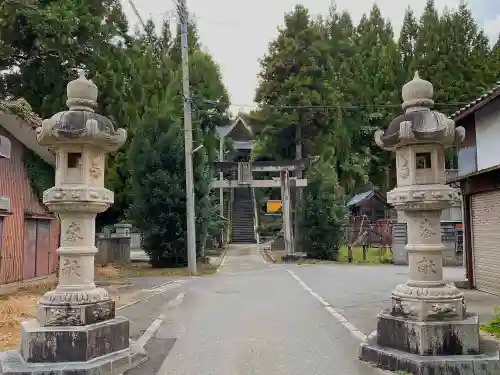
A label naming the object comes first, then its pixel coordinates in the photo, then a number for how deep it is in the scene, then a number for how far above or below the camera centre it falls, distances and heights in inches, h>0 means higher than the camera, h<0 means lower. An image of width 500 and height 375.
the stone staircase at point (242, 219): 1488.7 +34.6
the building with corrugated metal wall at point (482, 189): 519.5 +43.1
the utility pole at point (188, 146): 767.1 +135.5
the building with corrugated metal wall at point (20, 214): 571.5 +22.4
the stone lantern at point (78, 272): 238.4 -21.5
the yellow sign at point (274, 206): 1539.1 +75.0
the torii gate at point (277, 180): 1037.2 +109.8
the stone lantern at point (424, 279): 236.2 -26.7
